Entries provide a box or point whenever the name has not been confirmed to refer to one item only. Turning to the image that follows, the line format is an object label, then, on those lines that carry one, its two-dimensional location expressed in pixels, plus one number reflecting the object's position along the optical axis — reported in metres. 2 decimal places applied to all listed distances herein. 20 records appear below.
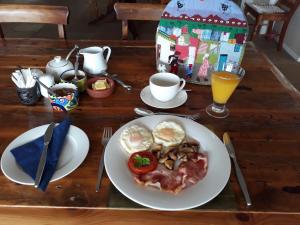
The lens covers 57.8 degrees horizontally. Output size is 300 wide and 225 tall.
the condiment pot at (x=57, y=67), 0.92
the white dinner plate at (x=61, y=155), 0.62
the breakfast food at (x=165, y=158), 0.62
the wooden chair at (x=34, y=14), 1.33
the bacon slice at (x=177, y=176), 0.61
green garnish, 0.64
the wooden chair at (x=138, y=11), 1.35
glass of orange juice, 0.81
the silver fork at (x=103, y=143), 0.62
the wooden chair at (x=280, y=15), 2.83
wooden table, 0.57
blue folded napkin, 0.63
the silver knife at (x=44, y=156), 0.60
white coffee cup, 0.85
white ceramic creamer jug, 0.97
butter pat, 0.90
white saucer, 0.87
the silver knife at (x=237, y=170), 0.59
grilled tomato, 0.63
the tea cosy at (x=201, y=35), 0.94
